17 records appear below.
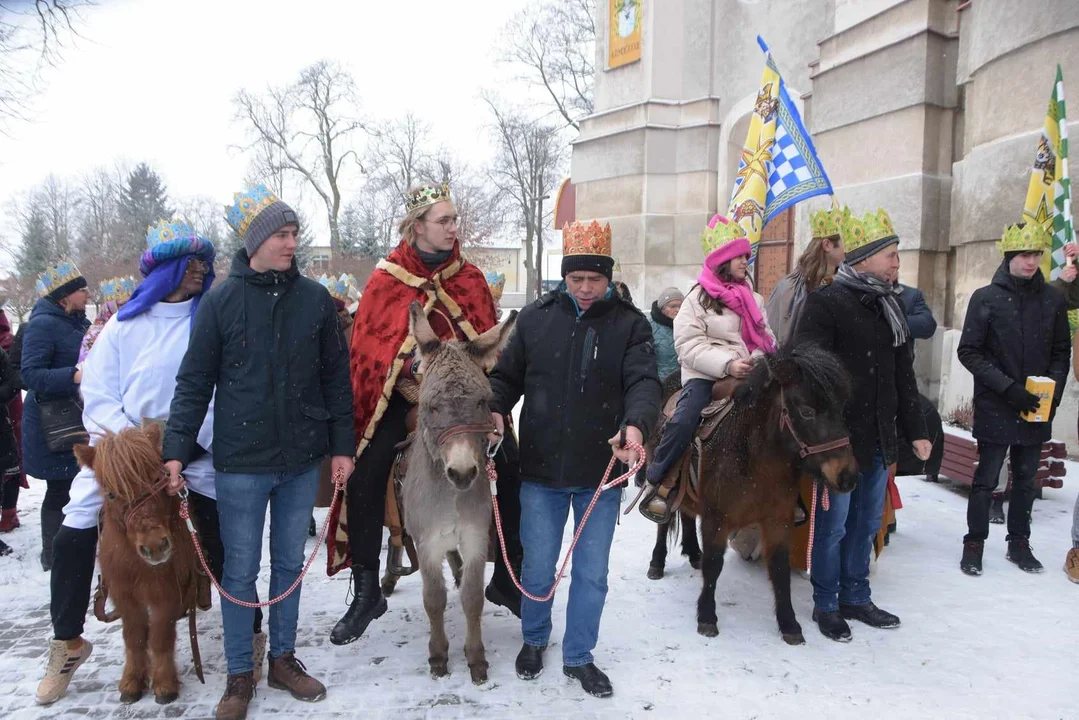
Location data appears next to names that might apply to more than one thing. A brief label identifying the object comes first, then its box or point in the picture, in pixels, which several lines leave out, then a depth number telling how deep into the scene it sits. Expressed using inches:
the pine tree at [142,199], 1768.0
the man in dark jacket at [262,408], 134.3
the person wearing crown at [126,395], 145.5
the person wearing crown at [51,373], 207.6
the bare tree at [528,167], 1491.1
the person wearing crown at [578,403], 146.5
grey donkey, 141.0
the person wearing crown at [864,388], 174.9
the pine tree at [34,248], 1496.1
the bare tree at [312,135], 1457.9
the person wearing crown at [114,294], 283.9
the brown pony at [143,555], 135.3
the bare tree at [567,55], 1327.5
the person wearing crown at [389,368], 174.1
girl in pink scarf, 185.6
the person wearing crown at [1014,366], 210.5
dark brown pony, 159.8
